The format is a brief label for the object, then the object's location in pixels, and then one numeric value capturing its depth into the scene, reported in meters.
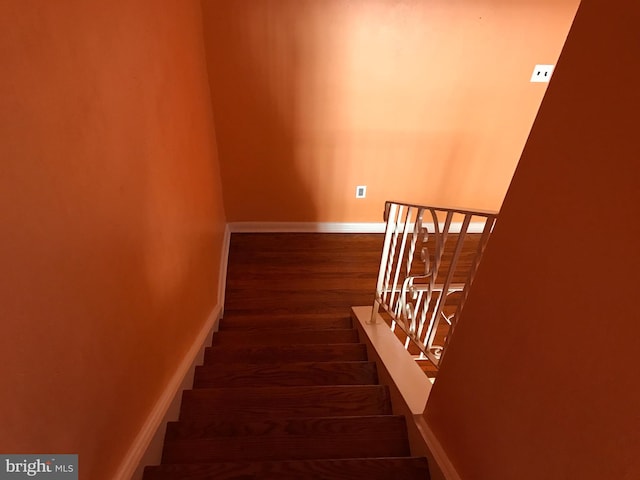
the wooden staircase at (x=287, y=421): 1.28
